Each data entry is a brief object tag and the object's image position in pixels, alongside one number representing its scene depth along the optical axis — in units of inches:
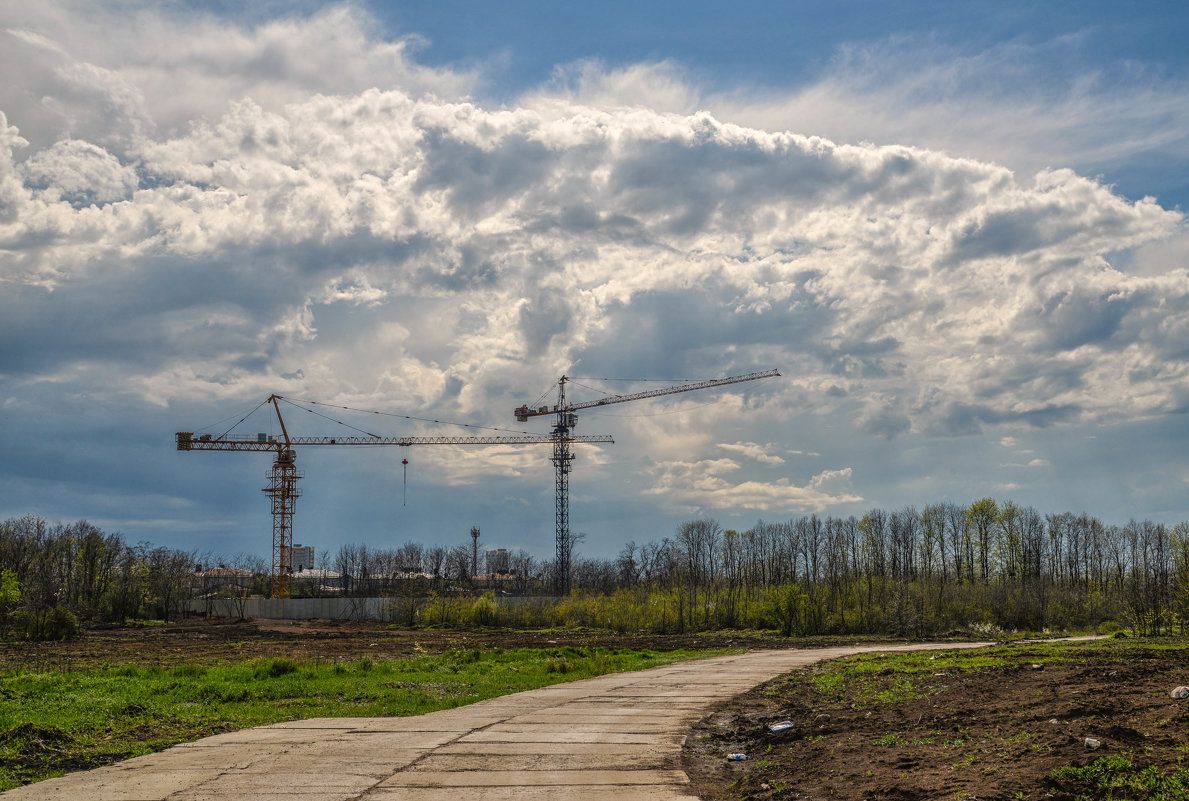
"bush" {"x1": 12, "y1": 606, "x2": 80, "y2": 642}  1921.8
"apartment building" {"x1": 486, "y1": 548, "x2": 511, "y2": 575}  6049.7
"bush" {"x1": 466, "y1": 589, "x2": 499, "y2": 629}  3002.0
